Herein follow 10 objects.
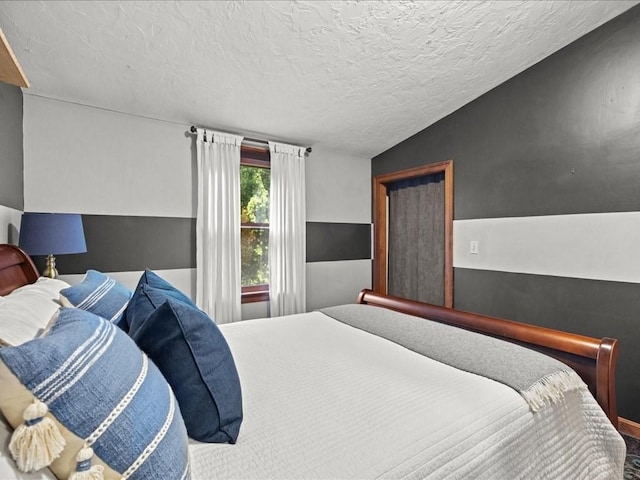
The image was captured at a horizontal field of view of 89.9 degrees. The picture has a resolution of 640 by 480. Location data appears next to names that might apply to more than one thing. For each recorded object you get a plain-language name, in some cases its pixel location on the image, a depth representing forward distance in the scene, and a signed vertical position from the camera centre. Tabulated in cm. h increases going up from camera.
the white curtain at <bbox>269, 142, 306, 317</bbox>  334 +9
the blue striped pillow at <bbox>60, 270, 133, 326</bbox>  123 -23
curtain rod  326 +102
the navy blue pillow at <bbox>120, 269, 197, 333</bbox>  110 -21
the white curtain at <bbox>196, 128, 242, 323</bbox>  292 +12
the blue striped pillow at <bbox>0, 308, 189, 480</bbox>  54 -30
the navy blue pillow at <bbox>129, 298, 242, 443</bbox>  89 -37
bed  87 -57
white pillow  80 -22
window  332 +19
